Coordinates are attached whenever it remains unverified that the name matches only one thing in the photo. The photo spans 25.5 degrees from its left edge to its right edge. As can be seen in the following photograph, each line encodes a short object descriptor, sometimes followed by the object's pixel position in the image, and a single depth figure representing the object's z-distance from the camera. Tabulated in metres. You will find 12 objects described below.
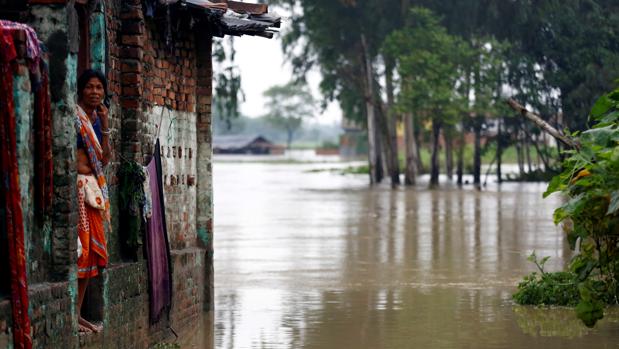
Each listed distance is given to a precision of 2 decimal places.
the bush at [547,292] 14.11
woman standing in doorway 9.47
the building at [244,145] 125.06
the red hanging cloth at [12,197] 7.76
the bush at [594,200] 8.73
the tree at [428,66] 47.12
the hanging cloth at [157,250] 11.27
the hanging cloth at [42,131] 8.17
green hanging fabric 10.82
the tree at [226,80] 36.69
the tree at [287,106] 170.75
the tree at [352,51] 49.16
